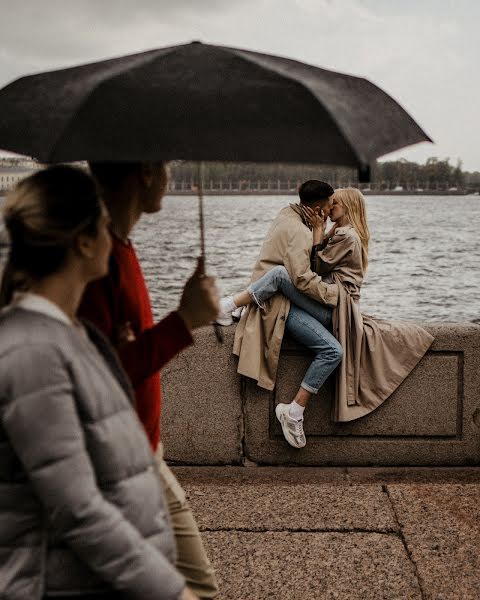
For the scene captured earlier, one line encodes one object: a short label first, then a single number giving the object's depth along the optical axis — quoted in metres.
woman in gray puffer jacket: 1.47
